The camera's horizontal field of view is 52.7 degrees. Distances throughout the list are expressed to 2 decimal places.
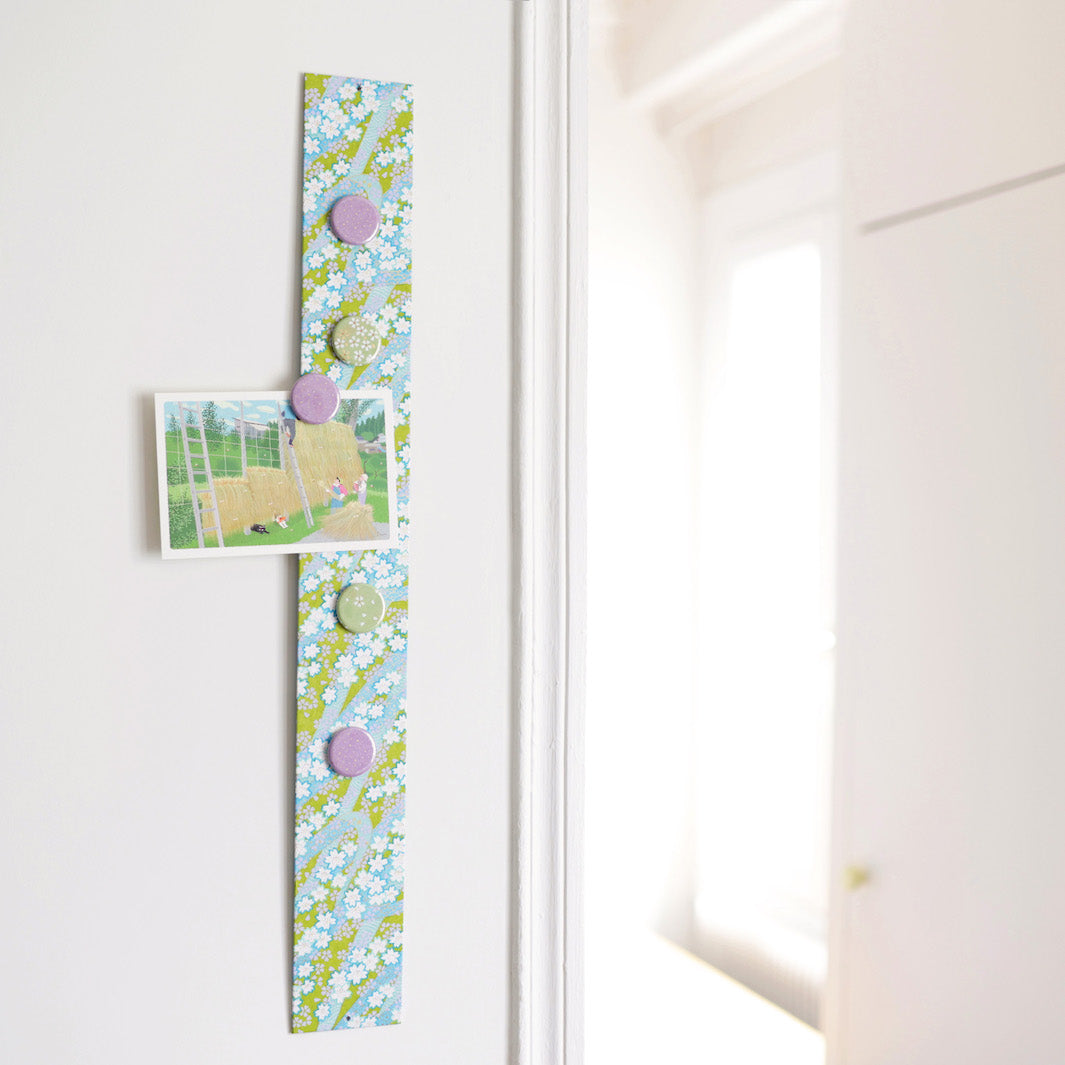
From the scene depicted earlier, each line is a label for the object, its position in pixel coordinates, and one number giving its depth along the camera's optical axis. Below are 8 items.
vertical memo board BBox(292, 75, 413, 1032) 0.72
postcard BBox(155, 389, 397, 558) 0.69
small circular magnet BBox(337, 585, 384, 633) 0.73
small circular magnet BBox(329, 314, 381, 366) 0.73
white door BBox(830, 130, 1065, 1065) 1.33
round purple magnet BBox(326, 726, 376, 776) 0.73
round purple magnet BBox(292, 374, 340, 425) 0.71
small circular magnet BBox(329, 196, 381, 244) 0.72
